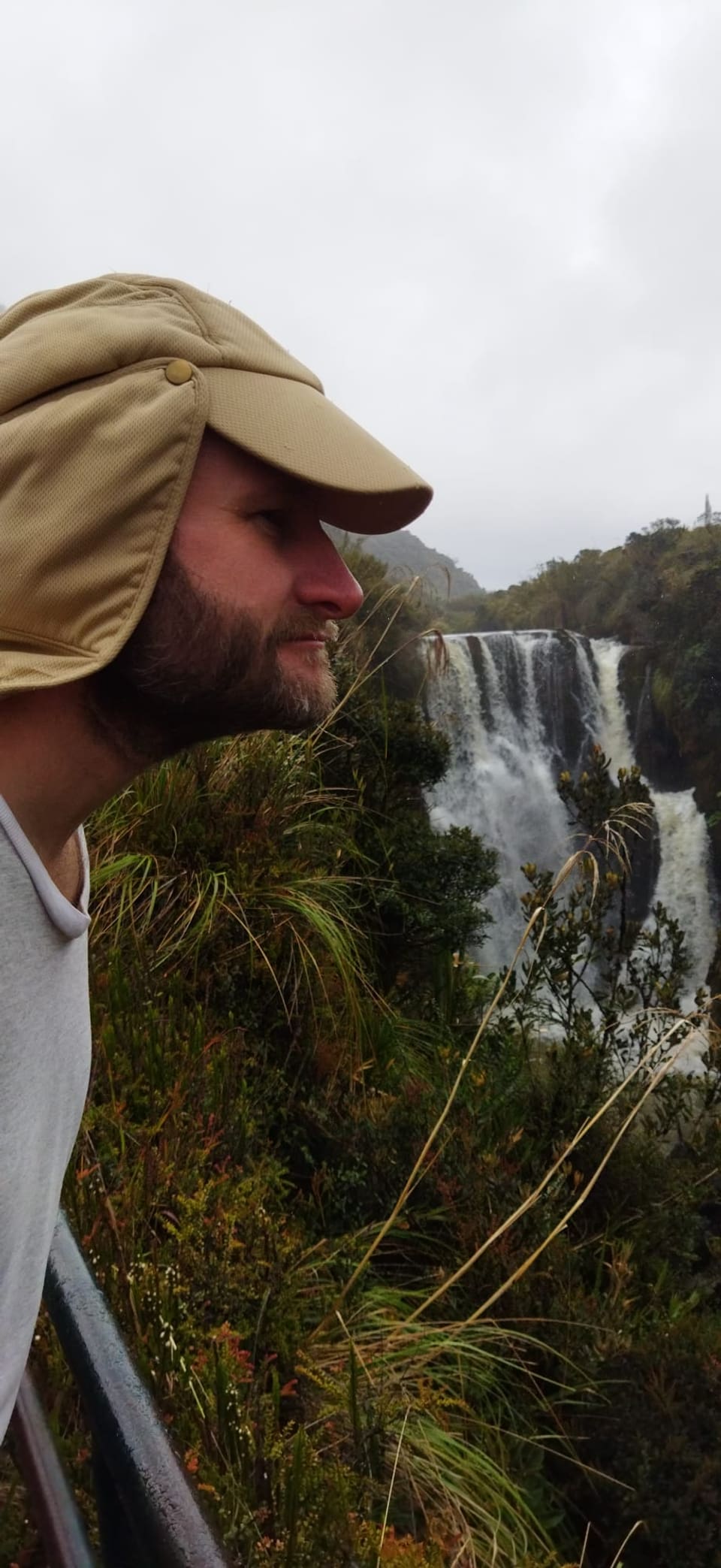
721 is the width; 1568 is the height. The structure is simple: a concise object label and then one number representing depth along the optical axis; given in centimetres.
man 80
